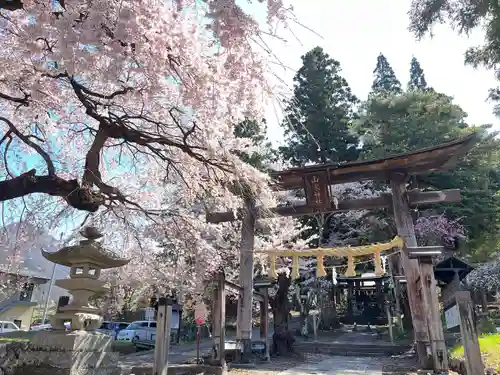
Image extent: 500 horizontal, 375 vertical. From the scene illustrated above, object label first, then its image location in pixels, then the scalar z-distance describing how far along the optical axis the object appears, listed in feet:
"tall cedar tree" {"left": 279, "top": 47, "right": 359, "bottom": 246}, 69.87
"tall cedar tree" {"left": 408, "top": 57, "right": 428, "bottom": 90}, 97.19
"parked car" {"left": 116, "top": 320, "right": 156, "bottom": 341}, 59.41
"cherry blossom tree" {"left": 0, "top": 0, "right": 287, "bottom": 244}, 9.97
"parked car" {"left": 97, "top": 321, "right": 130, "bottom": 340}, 65.21
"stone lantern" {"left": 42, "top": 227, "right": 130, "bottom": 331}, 17.31
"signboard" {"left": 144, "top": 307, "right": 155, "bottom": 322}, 66.74
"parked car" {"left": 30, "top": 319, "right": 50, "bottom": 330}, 93.15
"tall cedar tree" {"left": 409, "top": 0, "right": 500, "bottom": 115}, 22.85
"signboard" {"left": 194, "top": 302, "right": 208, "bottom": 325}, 28.55
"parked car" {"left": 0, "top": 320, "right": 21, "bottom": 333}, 66.13
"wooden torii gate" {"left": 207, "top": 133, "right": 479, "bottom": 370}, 24.34
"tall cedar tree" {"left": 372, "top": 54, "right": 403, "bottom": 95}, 93.49
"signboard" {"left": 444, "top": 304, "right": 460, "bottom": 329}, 14.42
